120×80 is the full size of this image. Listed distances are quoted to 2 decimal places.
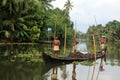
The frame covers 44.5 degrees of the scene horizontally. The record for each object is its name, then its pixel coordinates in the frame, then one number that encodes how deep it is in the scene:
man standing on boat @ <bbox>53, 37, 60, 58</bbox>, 10.54
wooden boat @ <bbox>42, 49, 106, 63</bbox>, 9.28
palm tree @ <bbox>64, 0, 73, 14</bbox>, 36.70
